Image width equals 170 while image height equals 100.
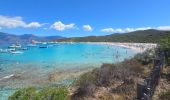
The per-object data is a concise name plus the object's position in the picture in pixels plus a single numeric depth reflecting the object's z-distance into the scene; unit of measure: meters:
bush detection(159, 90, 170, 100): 4.15
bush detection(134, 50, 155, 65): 7.73
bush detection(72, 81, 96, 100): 5.44
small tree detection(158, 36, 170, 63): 7.17
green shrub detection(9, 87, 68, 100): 3.98
